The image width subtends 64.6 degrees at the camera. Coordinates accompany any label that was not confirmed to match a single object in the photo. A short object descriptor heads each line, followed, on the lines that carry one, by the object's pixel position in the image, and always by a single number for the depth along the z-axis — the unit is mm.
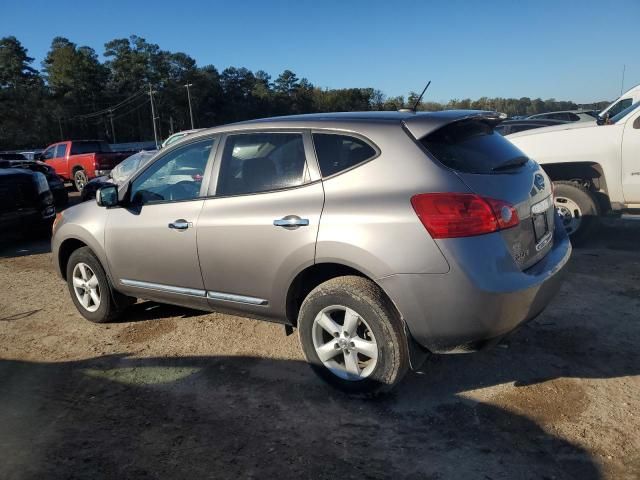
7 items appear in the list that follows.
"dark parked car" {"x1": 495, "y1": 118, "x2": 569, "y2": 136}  11969
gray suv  2773
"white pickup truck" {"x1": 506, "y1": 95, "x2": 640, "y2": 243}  6047
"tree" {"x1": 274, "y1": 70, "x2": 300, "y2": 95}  120250
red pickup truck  16688
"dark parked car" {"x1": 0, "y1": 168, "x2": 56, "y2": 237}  7969
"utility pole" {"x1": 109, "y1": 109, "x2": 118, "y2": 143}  83375
